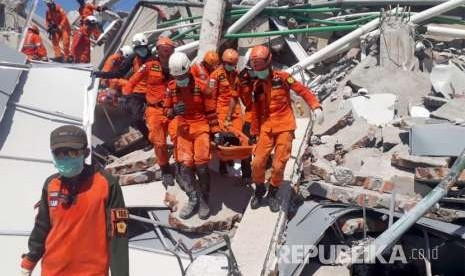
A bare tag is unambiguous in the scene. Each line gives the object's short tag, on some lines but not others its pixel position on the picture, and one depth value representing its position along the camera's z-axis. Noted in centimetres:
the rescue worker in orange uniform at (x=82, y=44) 1003
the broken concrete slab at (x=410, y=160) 500
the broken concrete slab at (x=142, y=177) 591
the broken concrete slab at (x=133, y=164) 606
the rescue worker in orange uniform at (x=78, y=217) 288
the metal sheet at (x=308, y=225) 457
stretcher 484
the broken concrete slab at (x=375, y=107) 659
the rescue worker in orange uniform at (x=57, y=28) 1048
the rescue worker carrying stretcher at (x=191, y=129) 493
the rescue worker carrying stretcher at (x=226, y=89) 523
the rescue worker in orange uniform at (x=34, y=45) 998
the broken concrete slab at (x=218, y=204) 506
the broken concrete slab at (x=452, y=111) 575
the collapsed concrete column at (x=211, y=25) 772
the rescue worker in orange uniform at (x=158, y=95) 562
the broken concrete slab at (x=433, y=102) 633
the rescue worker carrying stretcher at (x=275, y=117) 470
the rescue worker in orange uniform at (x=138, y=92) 625
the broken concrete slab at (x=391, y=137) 573
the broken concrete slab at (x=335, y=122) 647
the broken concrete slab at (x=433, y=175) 485
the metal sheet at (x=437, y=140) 506
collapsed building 480
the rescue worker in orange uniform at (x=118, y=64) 684
